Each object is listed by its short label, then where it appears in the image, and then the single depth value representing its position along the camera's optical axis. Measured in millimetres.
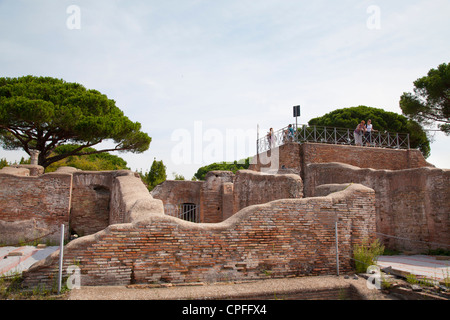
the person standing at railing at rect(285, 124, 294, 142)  16328
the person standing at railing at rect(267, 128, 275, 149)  17625
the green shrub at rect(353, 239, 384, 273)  6406
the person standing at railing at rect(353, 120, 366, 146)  17547
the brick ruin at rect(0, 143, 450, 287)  5340
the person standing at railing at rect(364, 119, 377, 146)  17484
